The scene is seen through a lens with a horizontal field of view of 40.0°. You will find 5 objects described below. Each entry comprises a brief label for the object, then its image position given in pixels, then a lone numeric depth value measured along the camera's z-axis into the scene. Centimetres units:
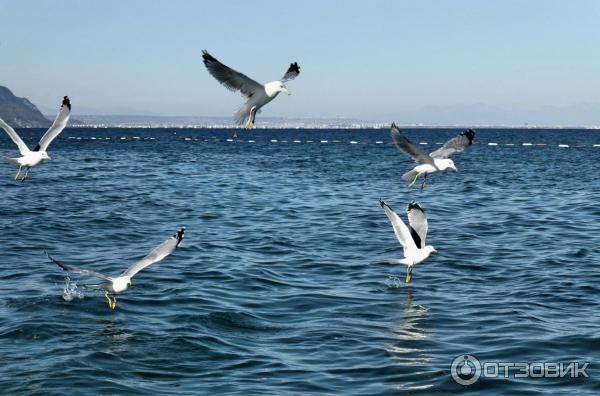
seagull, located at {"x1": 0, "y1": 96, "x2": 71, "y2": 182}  1603
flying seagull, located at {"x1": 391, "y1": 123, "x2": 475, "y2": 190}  1510
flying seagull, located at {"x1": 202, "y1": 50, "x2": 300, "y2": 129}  1434
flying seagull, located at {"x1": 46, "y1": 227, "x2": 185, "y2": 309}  1232
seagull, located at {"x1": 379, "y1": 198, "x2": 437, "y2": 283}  1498
